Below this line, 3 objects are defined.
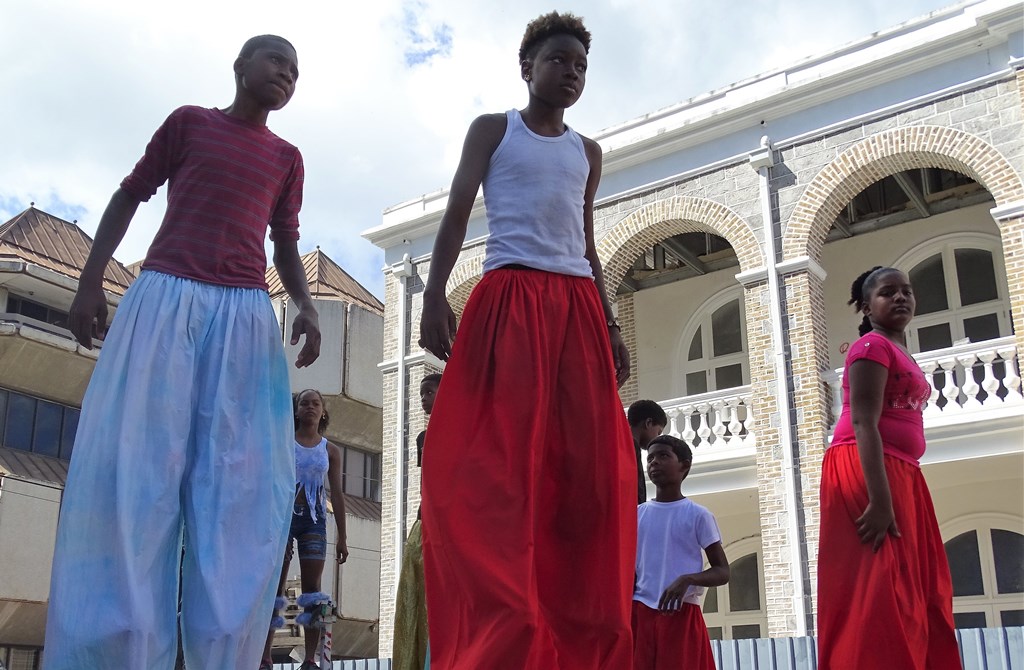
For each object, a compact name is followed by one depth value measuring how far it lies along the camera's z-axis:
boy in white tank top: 2.57
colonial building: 12.11
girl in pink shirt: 3.48
